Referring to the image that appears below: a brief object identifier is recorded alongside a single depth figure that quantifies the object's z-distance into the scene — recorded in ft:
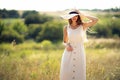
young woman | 17.70
